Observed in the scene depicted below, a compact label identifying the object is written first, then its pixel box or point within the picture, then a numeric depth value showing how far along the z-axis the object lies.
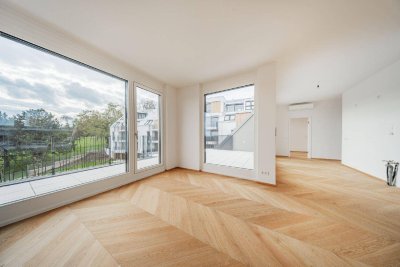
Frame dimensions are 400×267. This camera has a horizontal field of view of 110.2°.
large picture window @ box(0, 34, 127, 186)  1.91
